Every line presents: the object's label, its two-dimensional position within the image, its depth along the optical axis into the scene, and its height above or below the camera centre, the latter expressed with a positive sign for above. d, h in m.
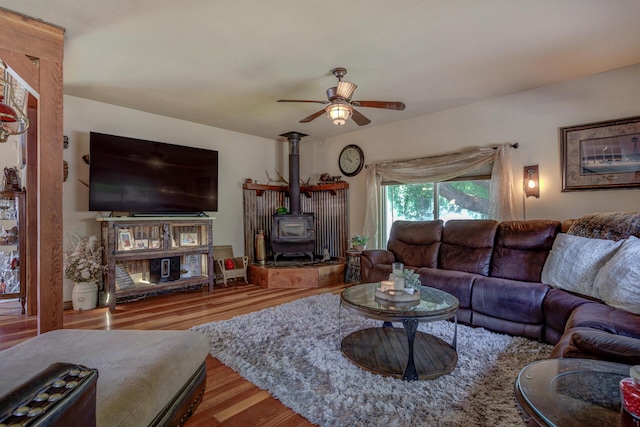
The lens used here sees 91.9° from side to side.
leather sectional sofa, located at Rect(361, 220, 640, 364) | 1.74 -0.63
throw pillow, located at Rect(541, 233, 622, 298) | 2.38 -0.42
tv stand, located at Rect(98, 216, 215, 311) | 3.77 -0.46
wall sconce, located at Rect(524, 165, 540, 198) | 3.66 +0.36
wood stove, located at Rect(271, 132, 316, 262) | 5.29 -0.18
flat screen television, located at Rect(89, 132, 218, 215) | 3.79 +0.56
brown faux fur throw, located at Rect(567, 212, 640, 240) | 2.45 -0.13
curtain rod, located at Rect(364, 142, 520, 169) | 3.78 +0.82
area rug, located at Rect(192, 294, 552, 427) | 1.65 -1.06
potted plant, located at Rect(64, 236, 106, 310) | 3.62 -0.62
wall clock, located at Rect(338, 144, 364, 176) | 5.43 +0.98
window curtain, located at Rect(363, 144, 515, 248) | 3.82 +0.57
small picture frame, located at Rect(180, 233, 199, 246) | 4.49 -0.32
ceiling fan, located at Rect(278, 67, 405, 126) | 2.97 +1.11
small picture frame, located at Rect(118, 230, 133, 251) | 3.88 -0.27
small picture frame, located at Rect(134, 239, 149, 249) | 4.05 -0.34
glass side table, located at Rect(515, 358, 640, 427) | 0.92 -0.61
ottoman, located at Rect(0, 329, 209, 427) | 1.04 -0.59
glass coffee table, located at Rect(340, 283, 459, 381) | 1.98 -1.02
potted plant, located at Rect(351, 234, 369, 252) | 4.84 -0.43
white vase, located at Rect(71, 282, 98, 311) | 3.66 -0.92
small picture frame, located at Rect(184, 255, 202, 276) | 4.64 -0.69
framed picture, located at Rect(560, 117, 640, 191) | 3.09 +0.58
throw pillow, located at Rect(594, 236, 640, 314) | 1.96 -0.47
